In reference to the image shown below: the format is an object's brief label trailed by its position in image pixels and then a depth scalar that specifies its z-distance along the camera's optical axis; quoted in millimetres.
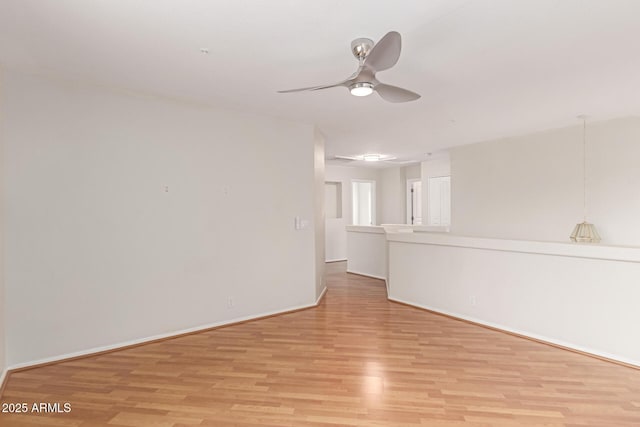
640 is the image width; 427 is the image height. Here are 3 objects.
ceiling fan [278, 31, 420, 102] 1895
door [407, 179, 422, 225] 9445
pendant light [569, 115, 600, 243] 4543
